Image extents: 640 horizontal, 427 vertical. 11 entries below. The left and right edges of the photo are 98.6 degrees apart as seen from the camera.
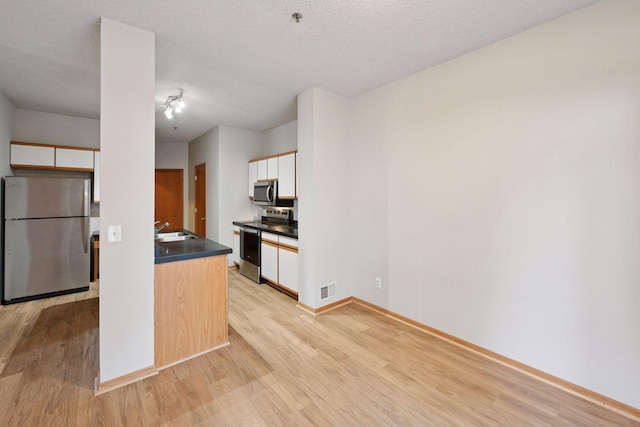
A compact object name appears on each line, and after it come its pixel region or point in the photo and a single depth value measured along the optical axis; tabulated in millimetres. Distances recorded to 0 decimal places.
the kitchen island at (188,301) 2154
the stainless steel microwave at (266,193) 4395
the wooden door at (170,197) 6066
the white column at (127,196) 1887
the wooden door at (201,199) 5527
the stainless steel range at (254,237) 4234
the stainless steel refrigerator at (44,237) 3389
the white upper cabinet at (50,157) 3699
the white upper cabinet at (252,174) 4962
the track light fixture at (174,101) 3158
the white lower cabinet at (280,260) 3507
